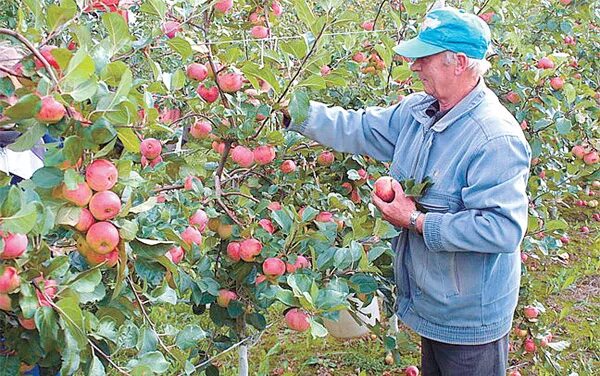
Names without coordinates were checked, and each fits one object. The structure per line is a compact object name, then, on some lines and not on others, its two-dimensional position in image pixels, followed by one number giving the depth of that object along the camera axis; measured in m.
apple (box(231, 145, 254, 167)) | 1.83
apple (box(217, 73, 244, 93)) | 1.79
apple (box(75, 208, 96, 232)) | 1.07
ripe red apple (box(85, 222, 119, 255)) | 1.08
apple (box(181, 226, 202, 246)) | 1.61
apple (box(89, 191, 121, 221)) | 1.07
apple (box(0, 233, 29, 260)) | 0.98
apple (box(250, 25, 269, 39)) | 2.17
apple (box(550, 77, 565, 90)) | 2.56
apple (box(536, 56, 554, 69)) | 2.57
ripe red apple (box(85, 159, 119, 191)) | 1.08
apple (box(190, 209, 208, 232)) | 1.70
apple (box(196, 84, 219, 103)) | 1.88
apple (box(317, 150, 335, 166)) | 2.28
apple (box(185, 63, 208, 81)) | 1.83
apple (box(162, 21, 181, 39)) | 1.71
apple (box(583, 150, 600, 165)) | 2.73
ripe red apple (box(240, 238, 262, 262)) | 1.72
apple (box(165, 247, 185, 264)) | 1.45
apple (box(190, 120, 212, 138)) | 1.91
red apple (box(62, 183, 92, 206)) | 1.07
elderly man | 1.77
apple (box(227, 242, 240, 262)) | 1.76
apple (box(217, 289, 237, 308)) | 1.86
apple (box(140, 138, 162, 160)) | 1.62
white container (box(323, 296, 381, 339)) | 3.28
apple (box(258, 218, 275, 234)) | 1.78
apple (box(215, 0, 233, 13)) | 1.93
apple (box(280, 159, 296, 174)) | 2.16
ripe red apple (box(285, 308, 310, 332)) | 1.57
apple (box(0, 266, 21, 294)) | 1.00
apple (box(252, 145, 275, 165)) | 1.86
